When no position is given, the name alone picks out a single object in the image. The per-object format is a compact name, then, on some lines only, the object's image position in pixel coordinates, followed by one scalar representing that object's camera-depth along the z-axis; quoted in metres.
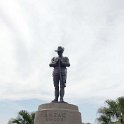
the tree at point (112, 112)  10.19
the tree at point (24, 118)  10.99
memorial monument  8.43
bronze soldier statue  8.85
